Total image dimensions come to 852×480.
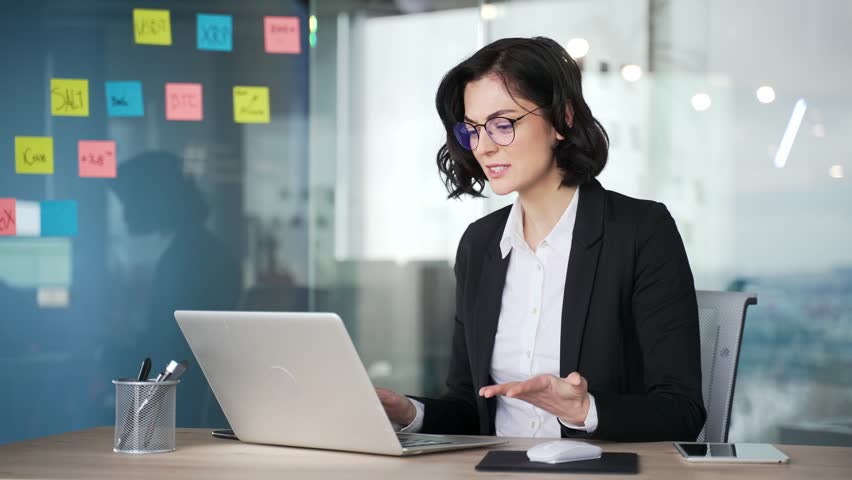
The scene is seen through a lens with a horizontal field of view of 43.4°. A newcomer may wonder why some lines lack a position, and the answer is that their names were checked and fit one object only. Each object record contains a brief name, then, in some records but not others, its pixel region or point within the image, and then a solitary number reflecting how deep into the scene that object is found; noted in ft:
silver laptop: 4.67
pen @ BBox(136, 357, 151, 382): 5.34
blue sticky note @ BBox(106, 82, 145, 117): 12.06
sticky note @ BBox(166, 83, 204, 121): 12.10
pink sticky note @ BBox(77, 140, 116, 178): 12.06
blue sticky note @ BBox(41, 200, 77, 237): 12.01
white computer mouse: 4.58
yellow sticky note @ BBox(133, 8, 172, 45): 12.10
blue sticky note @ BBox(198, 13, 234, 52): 12.10
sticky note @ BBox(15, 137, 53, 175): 12.01
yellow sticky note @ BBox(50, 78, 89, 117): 12.05
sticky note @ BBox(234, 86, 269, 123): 12.10
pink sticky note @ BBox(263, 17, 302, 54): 12.13
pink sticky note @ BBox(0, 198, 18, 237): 11.96
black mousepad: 4.46
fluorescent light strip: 11.12
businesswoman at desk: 6.19
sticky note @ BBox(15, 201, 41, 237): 11.96
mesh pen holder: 5.17
